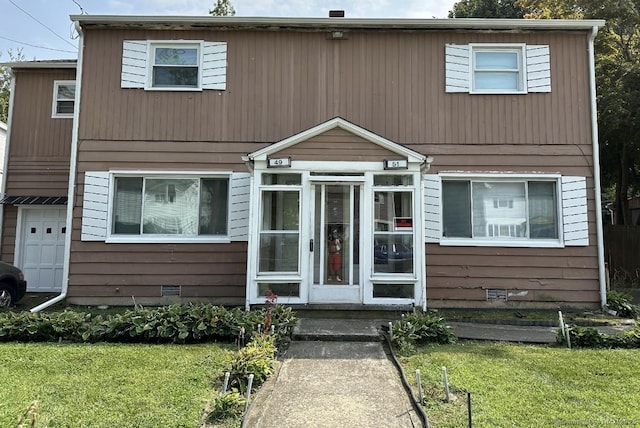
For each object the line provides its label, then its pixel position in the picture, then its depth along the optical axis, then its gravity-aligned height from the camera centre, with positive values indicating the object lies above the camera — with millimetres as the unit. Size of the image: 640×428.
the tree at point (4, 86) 26000 +10089
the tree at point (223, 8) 26172 +14813
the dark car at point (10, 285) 8484 -919
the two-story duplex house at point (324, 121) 8555 +2312
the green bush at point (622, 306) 7973 -1042
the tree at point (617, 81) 13750 +5752
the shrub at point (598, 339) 5812 -1222
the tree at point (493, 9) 23422 +13520
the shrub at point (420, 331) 5781 -1174
